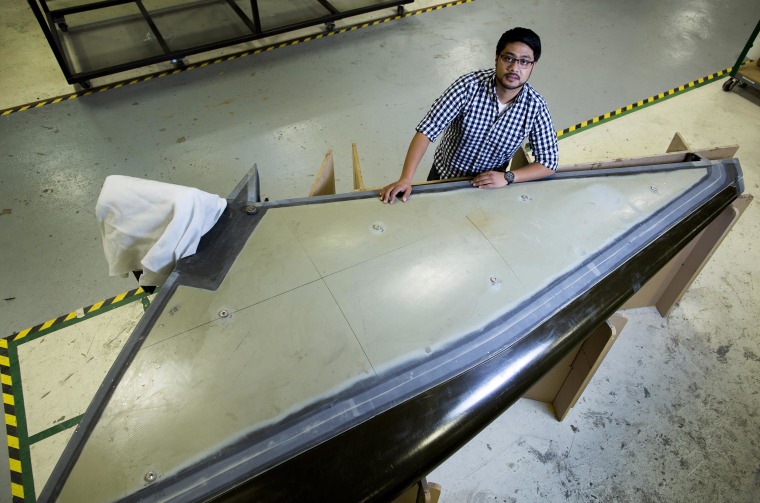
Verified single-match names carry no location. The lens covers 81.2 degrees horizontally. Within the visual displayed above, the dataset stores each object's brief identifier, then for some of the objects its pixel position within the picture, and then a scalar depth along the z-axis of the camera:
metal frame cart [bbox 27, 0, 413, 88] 3.98
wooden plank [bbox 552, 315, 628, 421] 1.78
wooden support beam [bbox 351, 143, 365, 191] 2.16
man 1.65
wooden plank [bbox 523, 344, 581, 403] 2.04
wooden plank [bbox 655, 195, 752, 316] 2.25
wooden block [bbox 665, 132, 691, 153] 2.56
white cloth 1.44
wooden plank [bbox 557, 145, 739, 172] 2.09
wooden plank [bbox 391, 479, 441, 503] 1.48
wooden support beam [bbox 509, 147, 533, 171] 2.33
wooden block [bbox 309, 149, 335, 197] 2.04
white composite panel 1.18
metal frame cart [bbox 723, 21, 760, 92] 3.88
